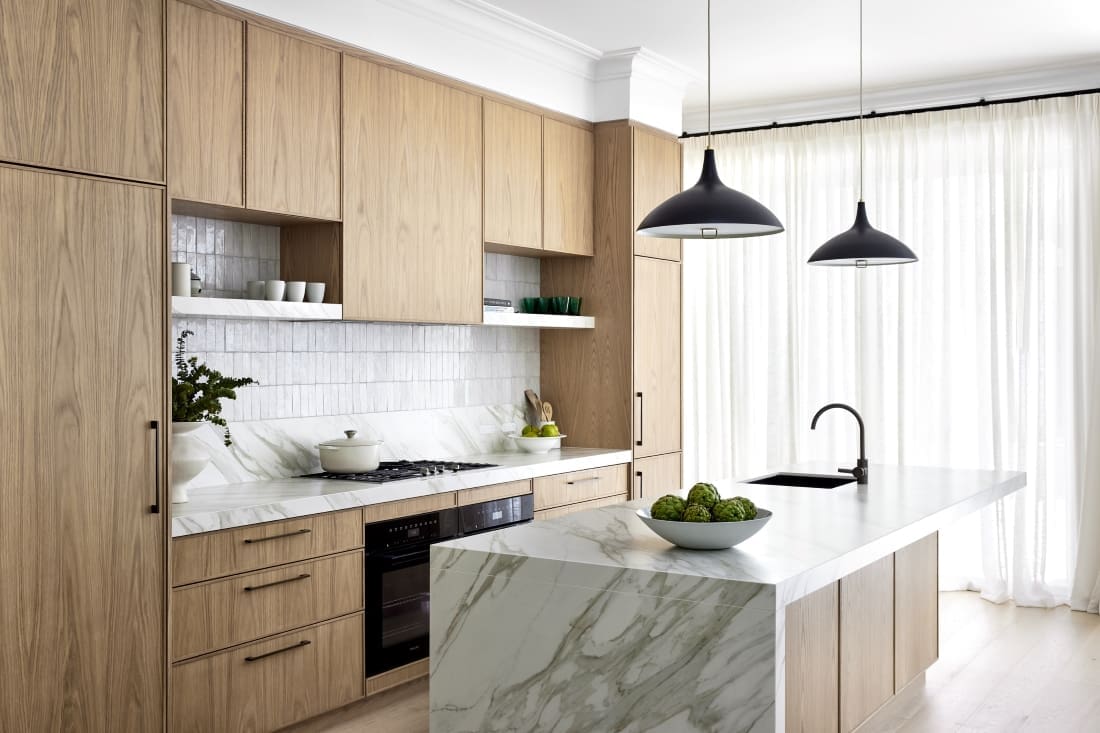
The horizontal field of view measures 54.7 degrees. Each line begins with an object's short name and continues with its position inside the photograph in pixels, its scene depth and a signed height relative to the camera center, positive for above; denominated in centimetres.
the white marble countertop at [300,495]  354 -48
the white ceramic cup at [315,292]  419 +29
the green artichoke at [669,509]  279 -38
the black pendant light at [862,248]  409 +46
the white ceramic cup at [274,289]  406 +29
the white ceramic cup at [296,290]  412 +29
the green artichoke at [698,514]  274 -38
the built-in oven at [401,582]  415 -87
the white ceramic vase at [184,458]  362 -32
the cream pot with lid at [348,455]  438 -37
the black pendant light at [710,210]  316 +47
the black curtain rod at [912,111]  567 +145
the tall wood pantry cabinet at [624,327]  573 +21
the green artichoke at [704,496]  279 -35
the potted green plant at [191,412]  363 -17
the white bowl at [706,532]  273 -43
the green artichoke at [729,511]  274 -38
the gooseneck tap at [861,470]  428 -42
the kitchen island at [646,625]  248 -66
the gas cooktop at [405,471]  431 -45
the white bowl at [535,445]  545 -41
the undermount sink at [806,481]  438 -48
